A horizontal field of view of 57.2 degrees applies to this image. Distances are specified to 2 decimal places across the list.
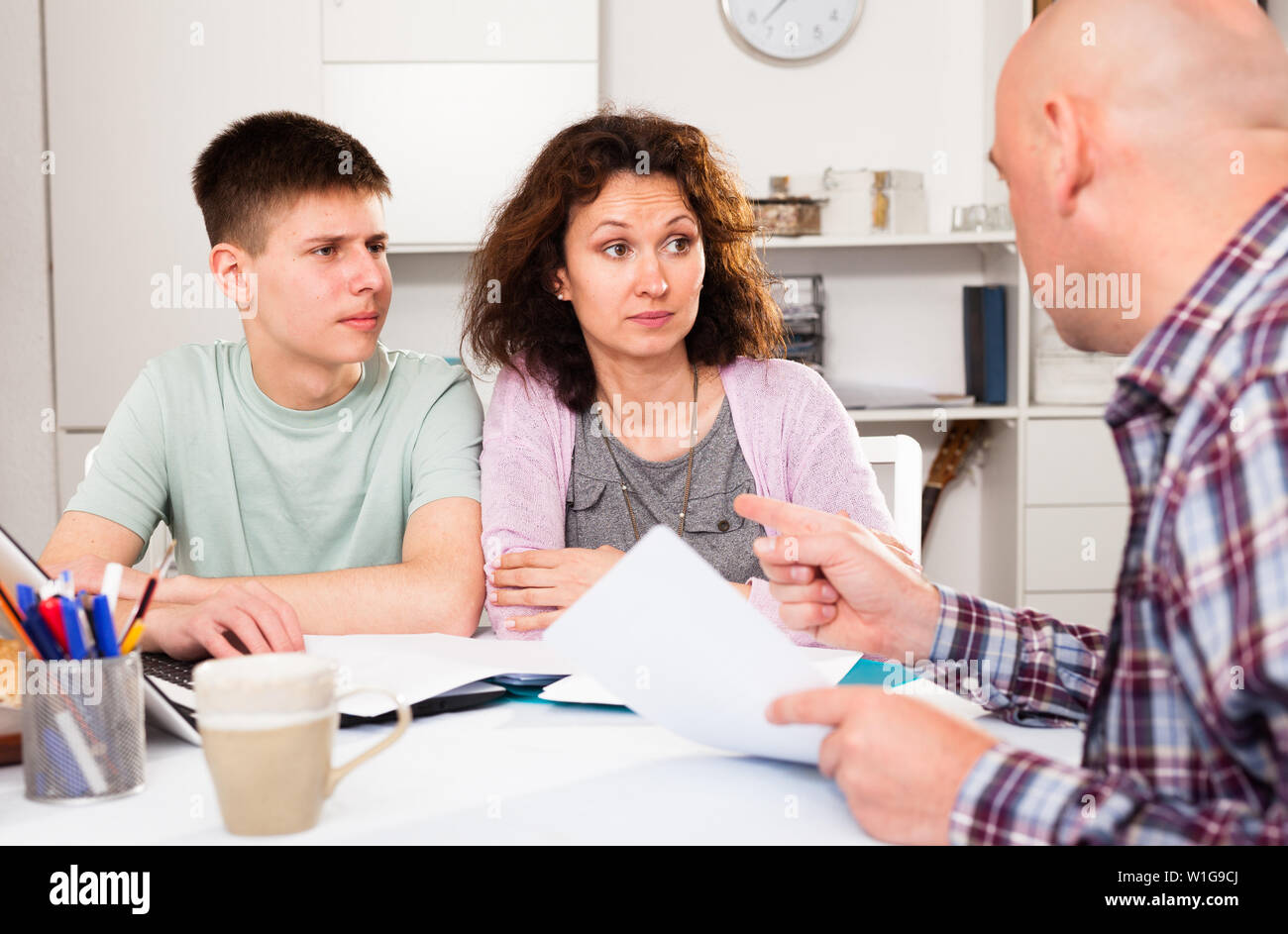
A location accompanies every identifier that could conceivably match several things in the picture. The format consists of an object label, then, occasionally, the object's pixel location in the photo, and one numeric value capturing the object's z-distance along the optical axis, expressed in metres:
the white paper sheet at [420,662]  0.96
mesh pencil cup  0.72
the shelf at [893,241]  3.10
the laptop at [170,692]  0.81
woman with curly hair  1.63
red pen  0.73
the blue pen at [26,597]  0.73
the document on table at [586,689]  0.96
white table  0.69
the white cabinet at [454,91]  2.98
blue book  3.21
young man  1.60
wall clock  3.31
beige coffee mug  0.65
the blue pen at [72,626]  0.73
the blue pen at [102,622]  0.74
